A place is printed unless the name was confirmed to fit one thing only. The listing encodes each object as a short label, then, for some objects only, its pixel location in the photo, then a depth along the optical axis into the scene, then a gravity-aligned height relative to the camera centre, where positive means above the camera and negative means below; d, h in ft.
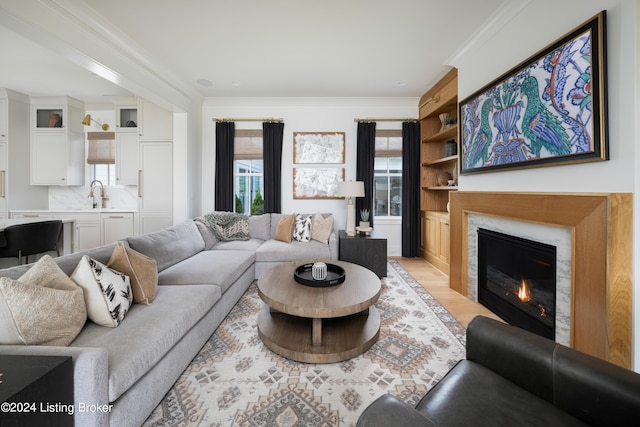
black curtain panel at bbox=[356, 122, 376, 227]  14.73 +3.23
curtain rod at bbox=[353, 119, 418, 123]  14.67 +5.26
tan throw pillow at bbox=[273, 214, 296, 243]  12.62 -0.79
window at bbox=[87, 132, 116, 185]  15.24 +3.76
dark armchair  2.61 -2.07
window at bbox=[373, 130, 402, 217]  15.51 +1.63
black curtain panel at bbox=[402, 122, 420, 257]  14.69 +1.42
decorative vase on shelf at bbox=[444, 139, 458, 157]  12.51 +3.17
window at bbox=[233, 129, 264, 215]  15.02 +2.38
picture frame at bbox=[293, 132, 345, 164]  15.05 +3.75
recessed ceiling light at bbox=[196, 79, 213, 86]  12.46 +6.35
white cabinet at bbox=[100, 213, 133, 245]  13.89 -0.68
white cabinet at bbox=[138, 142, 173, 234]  13.78 +1.40
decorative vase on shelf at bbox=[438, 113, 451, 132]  12.59 +4.56
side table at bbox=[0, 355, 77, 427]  2.54 -1.88
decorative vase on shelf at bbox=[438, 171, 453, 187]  13.65 +1.87
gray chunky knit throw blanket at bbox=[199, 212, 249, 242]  12.47 -0.61
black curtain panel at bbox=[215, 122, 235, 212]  14.80 +3.32
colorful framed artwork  5.01 +2.51
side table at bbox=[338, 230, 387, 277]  11.68 -1.75
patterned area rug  4.46 -3.38
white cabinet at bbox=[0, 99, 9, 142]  13.50 +4.86
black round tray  6.86 -1.83
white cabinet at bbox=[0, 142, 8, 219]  13.60 +1.61
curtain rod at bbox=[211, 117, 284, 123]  14.67 +5.25
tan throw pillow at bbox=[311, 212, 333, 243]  12.64 -0.74
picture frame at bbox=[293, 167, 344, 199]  15.10 +1.79
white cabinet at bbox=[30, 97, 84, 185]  14.35 +3.98
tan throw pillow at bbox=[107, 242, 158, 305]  5.62 -1.32
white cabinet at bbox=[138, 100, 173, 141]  13.65 +4.77
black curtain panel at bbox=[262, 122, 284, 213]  14.70 +3.21
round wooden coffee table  5.70 -2.91
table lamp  13.01 +1.00
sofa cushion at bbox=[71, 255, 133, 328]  4.62 -1.48
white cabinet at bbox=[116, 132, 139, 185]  14.07 +2.93
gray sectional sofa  3.33 -2.08
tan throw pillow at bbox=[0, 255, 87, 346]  3.52 -1.40
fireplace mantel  4.71 -0.98
